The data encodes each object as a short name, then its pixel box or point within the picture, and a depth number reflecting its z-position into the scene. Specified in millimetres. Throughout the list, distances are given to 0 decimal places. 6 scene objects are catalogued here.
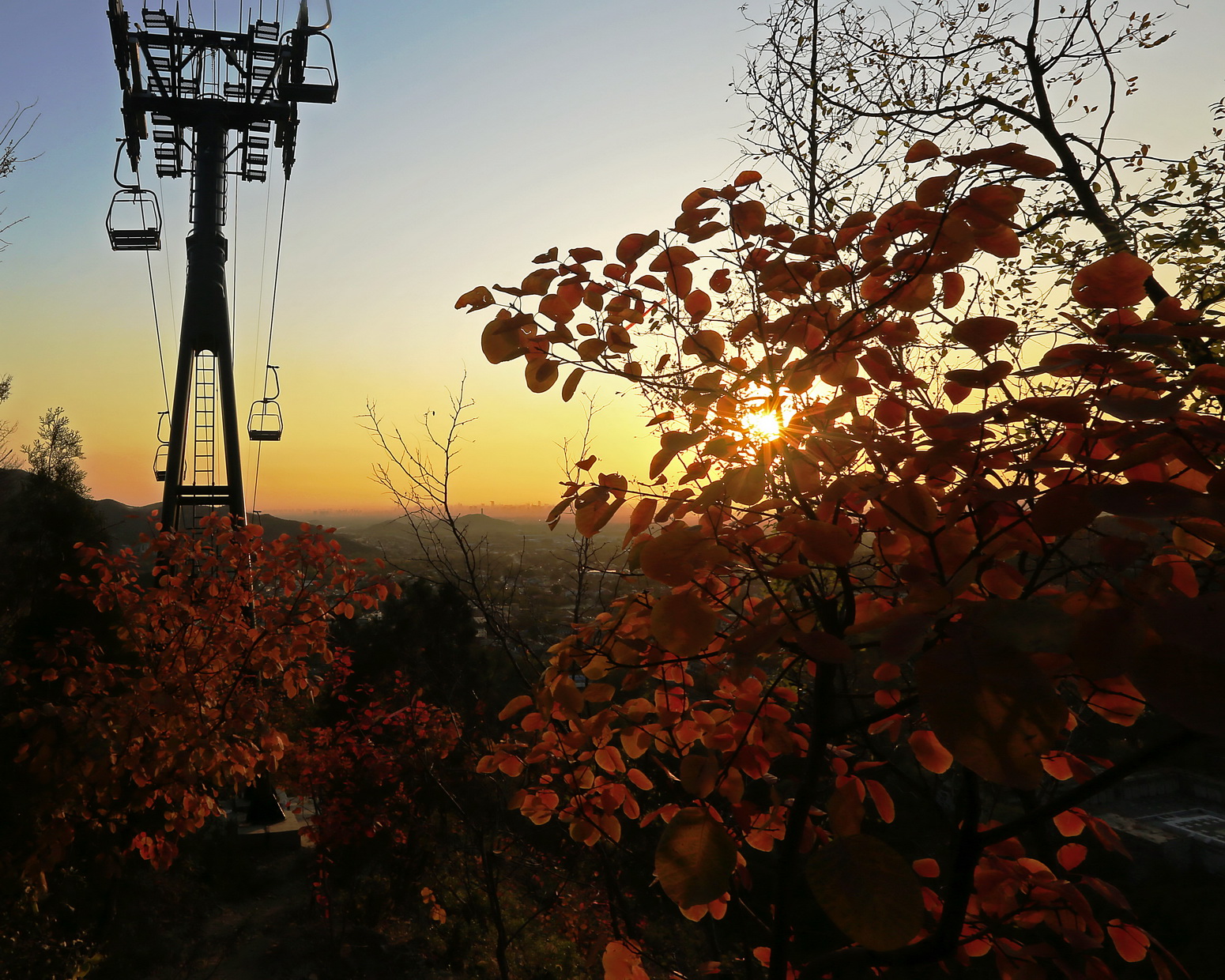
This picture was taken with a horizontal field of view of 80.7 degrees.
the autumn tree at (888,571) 656
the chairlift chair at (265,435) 10297
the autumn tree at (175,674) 4949
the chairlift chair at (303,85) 10297
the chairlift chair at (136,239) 10383
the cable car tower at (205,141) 9898
